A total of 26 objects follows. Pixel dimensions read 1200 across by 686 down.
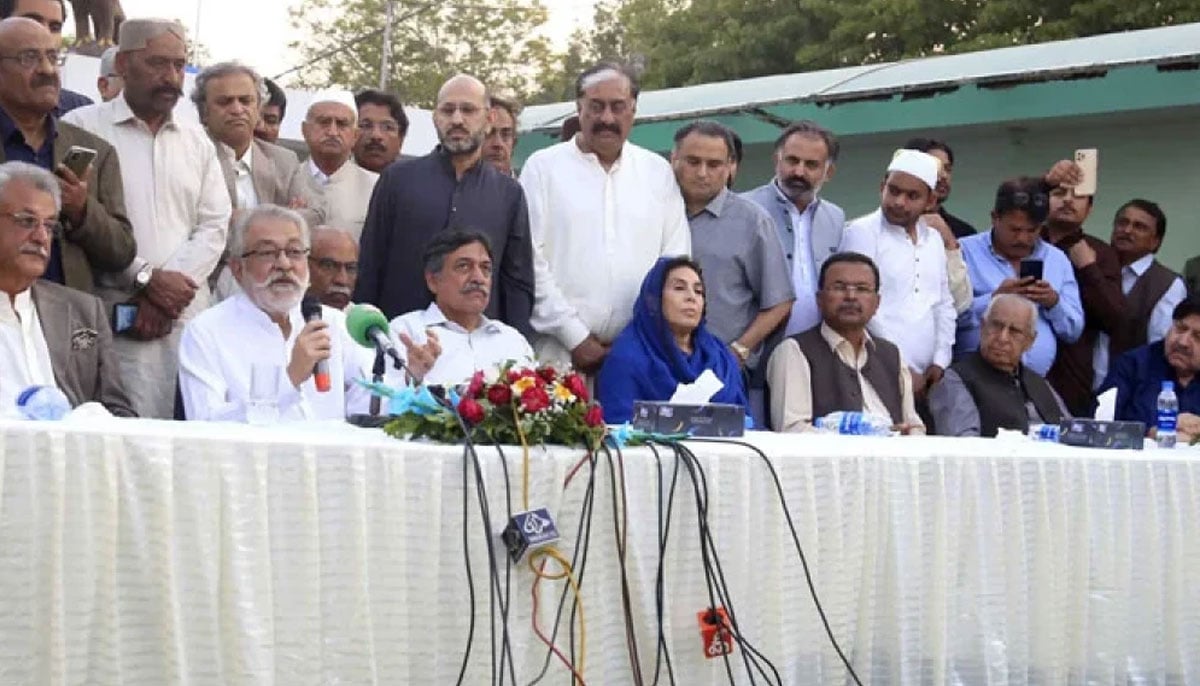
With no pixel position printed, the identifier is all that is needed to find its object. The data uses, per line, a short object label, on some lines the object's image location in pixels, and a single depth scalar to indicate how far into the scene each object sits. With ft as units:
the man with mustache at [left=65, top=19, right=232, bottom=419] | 17.93
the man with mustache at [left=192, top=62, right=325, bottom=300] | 20.02
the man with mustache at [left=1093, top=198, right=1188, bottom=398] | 25.71
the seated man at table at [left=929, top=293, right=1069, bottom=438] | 21.89
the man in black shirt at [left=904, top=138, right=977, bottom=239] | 25.10
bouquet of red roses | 12.66
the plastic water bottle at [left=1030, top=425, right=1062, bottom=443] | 17.62
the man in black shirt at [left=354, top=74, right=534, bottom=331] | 19.79
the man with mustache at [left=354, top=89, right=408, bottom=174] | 22.90
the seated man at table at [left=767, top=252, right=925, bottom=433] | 20.65
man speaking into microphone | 15.87
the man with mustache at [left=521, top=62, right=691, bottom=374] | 20.36
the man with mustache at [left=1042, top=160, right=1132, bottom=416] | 25.08
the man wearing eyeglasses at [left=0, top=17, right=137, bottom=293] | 16.47
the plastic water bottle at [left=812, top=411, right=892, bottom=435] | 17.75
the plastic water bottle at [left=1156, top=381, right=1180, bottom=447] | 17.98
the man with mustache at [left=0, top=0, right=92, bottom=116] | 20.02
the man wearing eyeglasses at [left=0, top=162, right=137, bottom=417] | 14.62
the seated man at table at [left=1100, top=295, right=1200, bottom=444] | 22.99
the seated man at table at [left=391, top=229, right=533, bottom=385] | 17.88
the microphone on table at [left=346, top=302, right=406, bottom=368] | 14.28
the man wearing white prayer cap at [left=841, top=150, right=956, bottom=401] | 23.06
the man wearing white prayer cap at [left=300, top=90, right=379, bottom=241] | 21.86
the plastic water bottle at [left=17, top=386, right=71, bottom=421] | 12.00
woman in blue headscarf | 18.65
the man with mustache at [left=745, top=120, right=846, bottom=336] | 22.74
